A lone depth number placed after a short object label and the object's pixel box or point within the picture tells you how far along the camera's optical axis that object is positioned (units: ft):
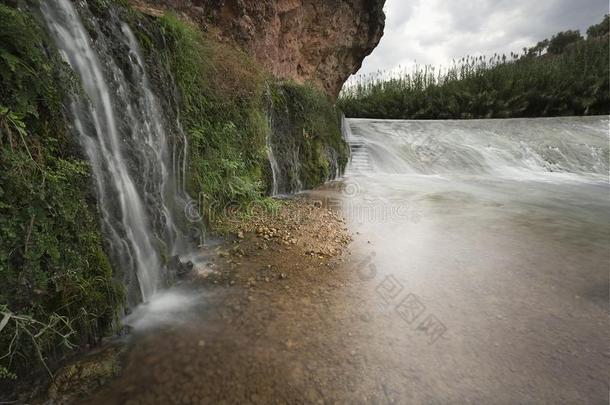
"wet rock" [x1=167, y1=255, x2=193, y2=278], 8.40
